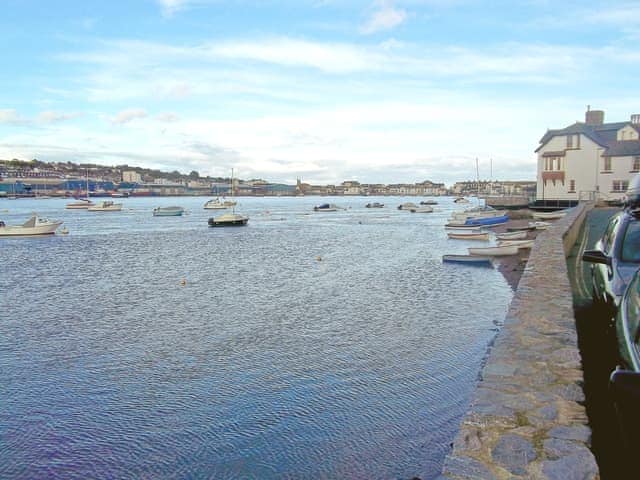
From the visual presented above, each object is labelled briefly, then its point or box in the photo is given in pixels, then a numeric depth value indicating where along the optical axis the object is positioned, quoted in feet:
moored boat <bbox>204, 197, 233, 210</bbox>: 395.14
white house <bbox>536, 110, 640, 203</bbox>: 186.39
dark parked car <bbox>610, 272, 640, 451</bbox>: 10.79
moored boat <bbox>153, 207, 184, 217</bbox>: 321.32
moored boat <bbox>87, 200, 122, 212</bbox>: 386.32
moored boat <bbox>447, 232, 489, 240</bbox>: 139.44
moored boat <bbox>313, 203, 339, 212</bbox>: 413.98
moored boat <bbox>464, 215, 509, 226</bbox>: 177.78
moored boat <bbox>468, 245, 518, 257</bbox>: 96.99
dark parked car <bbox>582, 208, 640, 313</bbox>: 25.05
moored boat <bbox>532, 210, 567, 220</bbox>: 162.97
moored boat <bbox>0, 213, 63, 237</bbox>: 174.81
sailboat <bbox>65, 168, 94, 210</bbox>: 427.74
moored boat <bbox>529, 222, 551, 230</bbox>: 139.44
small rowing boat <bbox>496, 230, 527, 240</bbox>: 108.17
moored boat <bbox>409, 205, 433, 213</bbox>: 359.83
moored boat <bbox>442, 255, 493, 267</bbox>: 91.04
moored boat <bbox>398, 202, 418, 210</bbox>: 385.50
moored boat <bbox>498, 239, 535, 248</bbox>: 101.19
